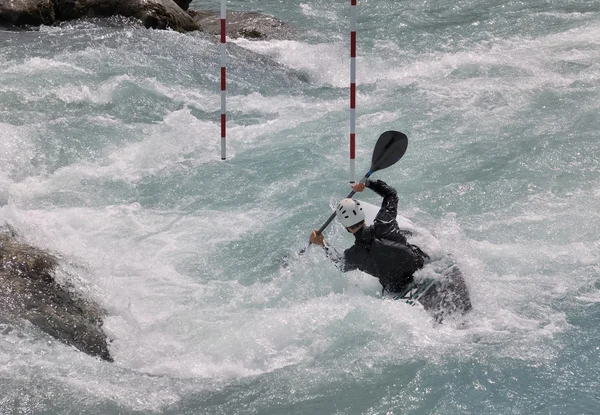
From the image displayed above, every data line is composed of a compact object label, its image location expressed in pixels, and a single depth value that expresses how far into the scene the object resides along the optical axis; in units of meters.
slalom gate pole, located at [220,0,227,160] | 14.20
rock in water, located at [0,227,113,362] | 10.77
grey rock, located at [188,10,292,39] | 25.58
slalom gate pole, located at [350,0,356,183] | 13.18
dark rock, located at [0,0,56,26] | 23.67
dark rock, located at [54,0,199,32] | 24.05
